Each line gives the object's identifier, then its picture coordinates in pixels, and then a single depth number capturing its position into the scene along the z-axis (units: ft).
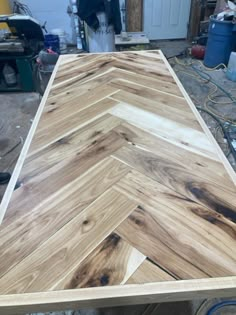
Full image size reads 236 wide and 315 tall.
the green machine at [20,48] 7.85
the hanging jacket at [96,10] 8.11
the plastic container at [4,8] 9.58
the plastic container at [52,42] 10.34
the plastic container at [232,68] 8.95
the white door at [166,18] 12.44
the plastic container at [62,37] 12.06
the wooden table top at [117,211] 1.53
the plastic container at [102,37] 8.68
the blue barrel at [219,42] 9.14
